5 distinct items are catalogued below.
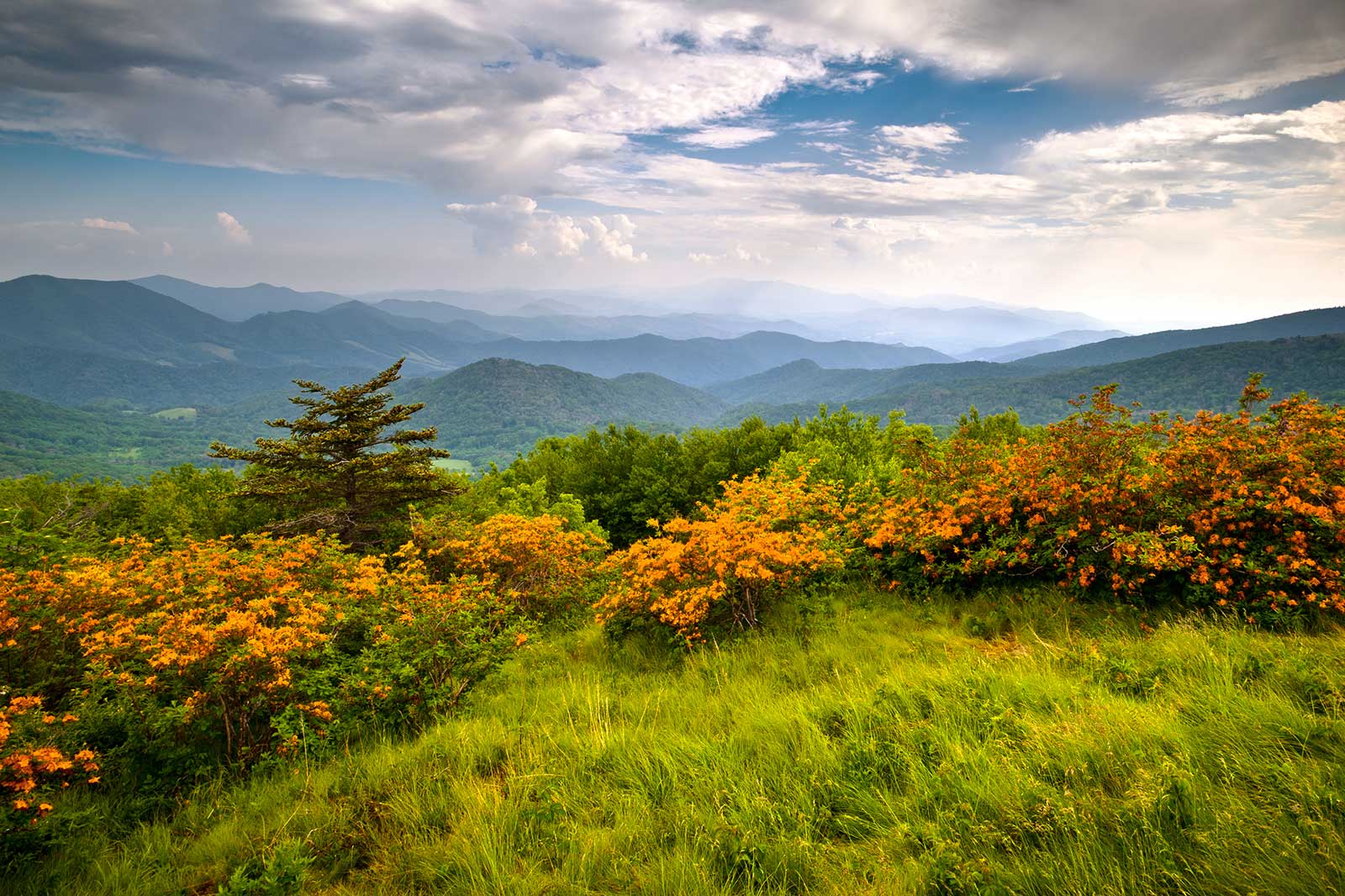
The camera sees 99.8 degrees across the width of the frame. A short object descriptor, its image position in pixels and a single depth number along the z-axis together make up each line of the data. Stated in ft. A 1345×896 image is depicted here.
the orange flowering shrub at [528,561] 41.75
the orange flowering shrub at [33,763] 13.83
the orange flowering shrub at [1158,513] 20.43
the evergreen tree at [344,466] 60.49
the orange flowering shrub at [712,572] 27.14
